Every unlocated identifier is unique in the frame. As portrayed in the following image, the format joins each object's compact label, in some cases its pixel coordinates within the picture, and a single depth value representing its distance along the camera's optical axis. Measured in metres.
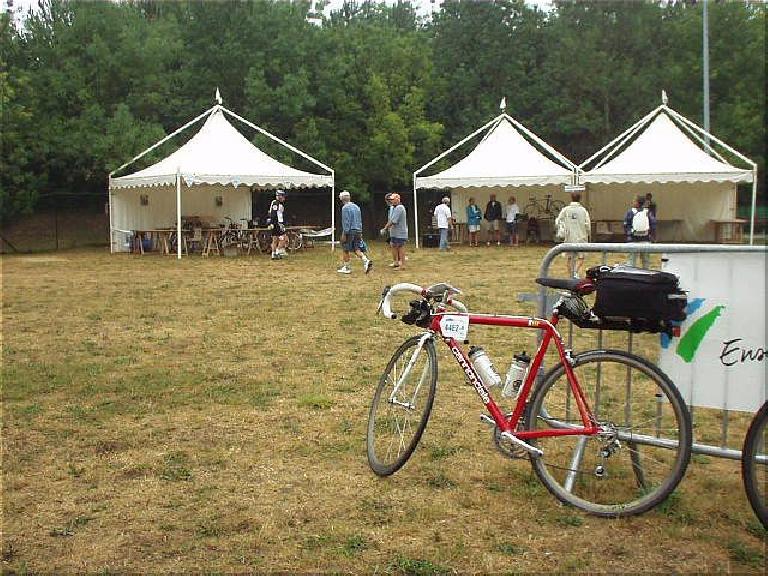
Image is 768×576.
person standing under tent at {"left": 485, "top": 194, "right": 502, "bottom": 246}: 28.11
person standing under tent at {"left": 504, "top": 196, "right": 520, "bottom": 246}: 27.40
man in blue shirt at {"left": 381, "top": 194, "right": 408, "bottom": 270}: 17.39
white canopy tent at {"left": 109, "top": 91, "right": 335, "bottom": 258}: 23.11
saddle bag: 4.11
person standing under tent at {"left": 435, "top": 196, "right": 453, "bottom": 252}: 24.08
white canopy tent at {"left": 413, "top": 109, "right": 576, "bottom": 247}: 25.42
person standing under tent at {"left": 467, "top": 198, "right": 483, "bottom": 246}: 26.98
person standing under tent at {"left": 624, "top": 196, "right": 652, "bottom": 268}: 17.47
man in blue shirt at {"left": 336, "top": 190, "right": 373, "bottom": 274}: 17.30
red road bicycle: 4.19
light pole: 27.99
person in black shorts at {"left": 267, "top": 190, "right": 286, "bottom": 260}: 21.20
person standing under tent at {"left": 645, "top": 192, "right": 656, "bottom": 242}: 20.96
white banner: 4.12
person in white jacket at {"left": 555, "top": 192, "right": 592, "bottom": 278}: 14.90
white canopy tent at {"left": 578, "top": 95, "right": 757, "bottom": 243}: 24.70
